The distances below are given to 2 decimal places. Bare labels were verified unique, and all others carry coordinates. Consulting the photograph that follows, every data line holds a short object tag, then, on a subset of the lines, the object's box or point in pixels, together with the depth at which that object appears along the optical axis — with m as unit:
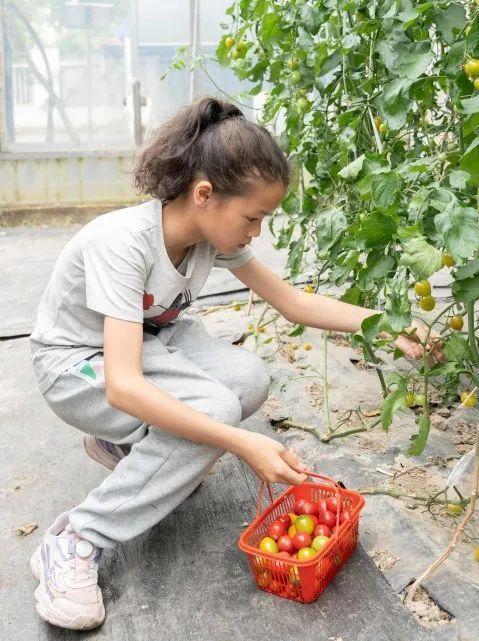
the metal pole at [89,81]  5.81
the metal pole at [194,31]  5.75
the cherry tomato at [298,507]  1.59
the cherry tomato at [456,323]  1.56
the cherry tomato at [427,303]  1.33
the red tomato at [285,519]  1.56
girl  1.42
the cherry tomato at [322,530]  1.49
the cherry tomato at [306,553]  1.40
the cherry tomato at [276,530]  1.52
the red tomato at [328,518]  1.52
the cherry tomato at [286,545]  1.47
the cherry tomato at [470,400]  1.47
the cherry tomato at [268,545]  1.47
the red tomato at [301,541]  1.46
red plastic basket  1.39
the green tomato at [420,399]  1.55
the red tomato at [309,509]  1.58
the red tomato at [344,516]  1.48
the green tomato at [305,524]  1.51
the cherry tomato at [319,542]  1.44
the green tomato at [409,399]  1.55
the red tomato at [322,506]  1.55
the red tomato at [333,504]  1.54
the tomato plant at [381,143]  1.23
